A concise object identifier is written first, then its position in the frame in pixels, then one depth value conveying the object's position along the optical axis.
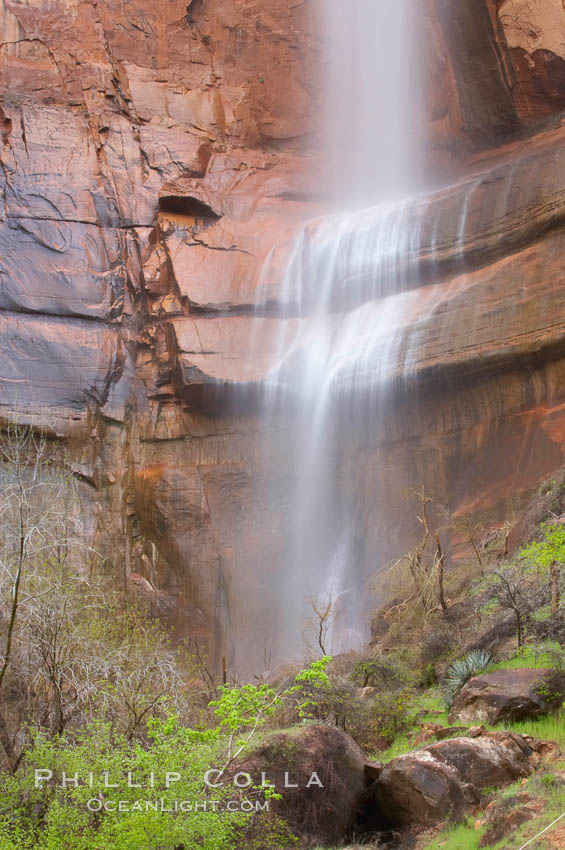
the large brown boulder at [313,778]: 8.84
